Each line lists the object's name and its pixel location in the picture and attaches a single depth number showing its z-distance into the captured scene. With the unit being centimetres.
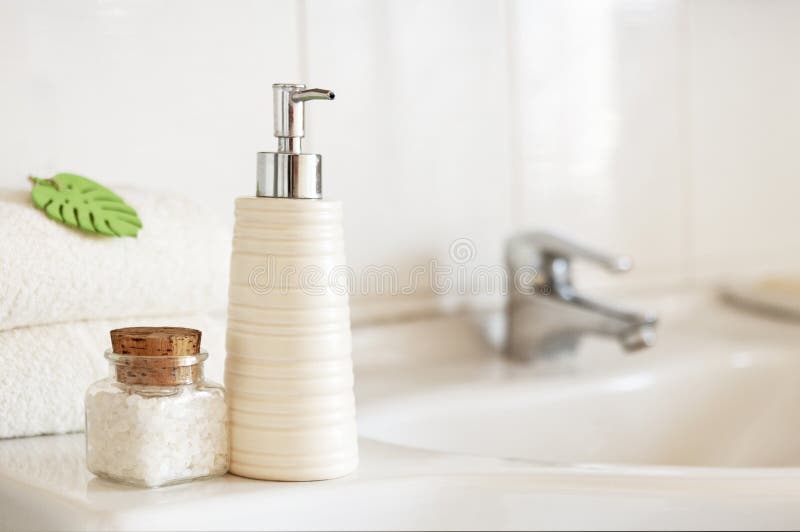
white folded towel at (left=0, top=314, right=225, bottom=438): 100
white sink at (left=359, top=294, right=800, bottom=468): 126
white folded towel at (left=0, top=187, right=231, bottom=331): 100
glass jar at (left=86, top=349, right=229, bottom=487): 92
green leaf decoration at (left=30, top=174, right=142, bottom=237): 102
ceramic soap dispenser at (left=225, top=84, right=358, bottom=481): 94
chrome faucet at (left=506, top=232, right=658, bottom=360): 140
